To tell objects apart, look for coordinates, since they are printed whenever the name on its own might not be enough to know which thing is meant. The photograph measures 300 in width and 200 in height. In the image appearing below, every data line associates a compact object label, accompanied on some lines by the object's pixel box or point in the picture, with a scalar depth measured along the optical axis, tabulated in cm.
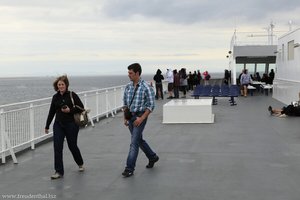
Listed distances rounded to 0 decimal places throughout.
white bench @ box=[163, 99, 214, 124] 1288
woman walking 661
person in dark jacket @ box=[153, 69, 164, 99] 2330
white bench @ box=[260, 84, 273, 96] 2636
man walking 656
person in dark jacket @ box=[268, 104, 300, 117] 1408
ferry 577
